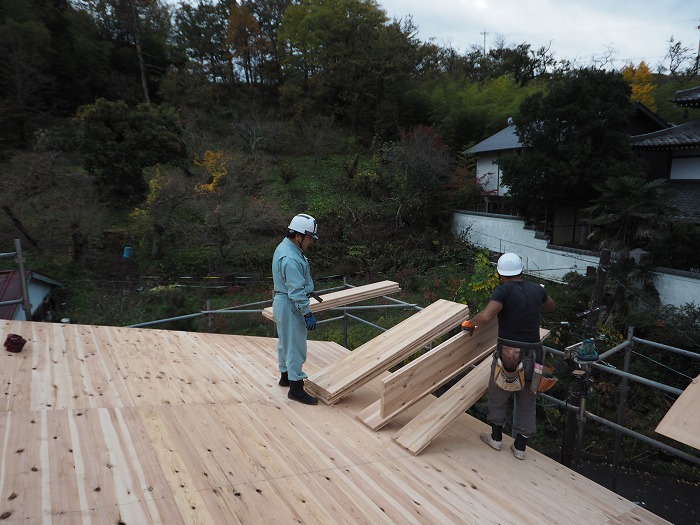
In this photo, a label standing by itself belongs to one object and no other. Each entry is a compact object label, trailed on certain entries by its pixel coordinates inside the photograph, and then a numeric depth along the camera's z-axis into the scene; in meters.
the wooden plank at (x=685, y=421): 2.33
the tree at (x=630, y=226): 9.66
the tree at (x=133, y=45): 23.56
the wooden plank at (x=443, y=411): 3.08
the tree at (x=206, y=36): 26.45
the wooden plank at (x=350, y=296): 4.99
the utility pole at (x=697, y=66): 26.83
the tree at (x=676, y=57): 28.64
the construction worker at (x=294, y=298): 3.47
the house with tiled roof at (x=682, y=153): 10.84
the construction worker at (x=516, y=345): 3.02
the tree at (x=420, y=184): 17.73
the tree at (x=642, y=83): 21.58
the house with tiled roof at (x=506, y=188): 14.40
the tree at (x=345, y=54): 25.12
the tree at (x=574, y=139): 12.30
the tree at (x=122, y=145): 15.48
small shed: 7.49
